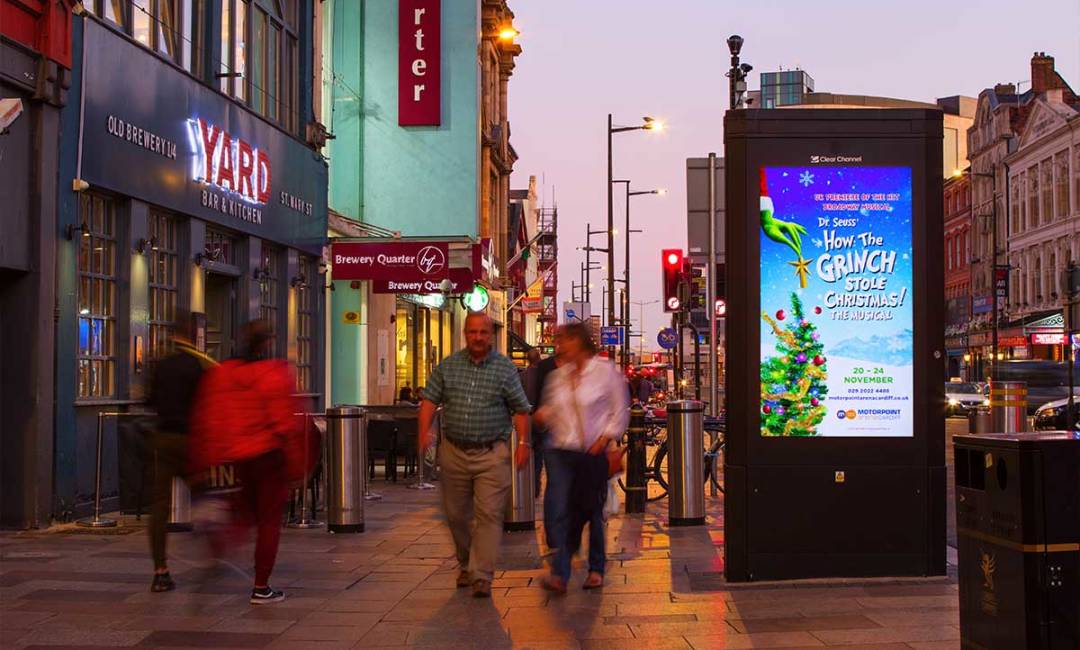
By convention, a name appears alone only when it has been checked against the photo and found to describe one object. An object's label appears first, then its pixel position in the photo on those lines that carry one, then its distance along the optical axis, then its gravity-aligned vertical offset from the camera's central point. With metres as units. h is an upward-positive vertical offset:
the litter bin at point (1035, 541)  5.15 -0.67
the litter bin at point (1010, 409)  16.83 -0.51
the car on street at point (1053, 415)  29.53 -1.07
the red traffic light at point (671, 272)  26.44 +1.96
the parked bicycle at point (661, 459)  15.46 -1.09
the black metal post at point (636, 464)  14.09 -1.03
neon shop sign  16.28 +2.73
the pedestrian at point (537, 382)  12.67 -0.13
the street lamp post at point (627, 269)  49.50 +4.52
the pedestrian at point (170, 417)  8.73 -0.30
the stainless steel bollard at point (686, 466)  13.15 -0.95
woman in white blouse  9.26 -0.52
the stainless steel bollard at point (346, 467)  12.16 -0.89
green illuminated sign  32.69 +1.78
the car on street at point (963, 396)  45.81 -0.97
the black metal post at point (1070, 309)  21.41 +1.05
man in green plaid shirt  8.86 -0.44
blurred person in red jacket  8.23 -0.39
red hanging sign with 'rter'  32.75 +7.68
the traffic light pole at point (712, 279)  16.62 +1.22
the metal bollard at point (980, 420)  18.02 -0.72
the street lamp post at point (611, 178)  38.00 +5.88
